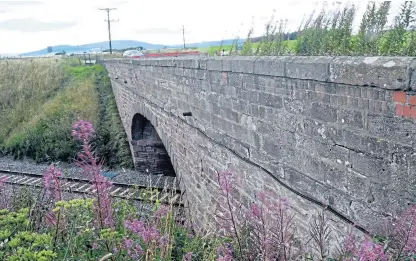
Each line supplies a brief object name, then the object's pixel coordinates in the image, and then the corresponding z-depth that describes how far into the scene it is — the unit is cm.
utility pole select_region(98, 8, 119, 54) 5090
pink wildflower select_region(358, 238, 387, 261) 242
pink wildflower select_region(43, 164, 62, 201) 351
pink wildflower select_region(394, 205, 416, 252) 281
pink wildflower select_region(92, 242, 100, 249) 334
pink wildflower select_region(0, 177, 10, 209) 424
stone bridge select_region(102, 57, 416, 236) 337
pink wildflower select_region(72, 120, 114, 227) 335
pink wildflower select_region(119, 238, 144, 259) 315
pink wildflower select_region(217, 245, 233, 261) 298
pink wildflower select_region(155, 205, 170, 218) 374
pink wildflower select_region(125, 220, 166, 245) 311
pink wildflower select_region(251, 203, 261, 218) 318
